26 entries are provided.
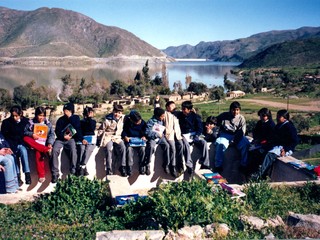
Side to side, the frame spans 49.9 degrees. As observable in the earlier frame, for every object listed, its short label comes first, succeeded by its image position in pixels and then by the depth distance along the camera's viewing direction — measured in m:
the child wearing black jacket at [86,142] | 6.32
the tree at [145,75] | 87.24
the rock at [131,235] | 3.77
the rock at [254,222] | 4.20
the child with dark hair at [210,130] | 7.39
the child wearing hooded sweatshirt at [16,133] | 6.09
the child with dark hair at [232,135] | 7.02
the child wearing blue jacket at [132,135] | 6.36
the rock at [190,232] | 3.82
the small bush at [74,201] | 4.73
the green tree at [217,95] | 65.69
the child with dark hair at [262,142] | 6.82
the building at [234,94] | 72.16
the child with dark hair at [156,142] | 6.45
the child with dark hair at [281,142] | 6.59
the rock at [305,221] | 4.11
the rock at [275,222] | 4.27
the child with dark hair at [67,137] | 6.18
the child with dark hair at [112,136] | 6.36
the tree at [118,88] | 76.69
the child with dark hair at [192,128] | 6.88
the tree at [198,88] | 76.94
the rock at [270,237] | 3.89
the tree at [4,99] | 55.31
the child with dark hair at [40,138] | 6.12
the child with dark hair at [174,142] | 6.53
